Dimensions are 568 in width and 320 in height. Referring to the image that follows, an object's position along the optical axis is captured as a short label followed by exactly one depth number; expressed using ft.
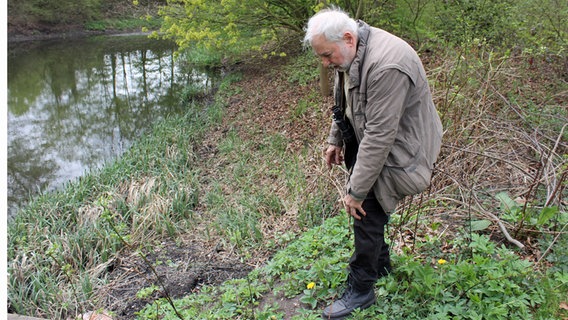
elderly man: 6.75
